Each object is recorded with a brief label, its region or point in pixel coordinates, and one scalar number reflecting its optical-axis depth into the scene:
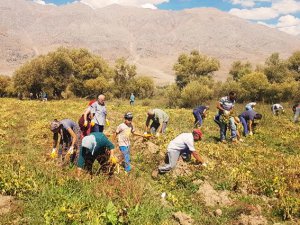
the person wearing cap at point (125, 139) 9.65
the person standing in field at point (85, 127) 10.74
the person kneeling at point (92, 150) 8.05
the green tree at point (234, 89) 41.31
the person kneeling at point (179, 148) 9.25
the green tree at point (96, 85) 50.44
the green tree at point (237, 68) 50.66
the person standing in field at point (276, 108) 24.13
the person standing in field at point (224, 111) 13.48
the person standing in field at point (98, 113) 10.81
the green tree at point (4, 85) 59.69
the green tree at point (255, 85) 40.59
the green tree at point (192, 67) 50.09
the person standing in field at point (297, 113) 19.87
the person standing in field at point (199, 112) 16.42
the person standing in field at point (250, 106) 15.43
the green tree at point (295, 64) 46.66
